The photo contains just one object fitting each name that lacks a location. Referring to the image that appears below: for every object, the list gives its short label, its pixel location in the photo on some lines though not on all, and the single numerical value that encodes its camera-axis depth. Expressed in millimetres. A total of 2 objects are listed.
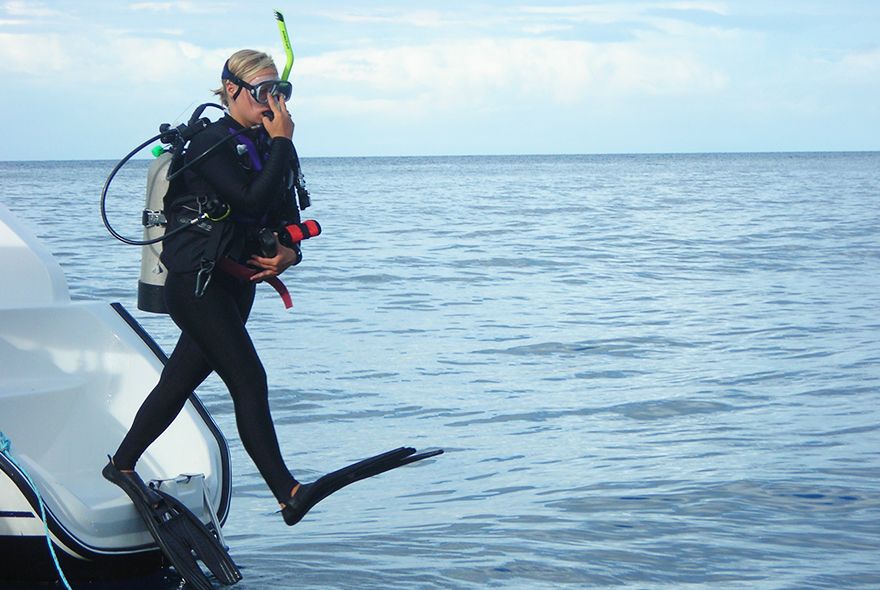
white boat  9398
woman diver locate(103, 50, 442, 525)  7422
